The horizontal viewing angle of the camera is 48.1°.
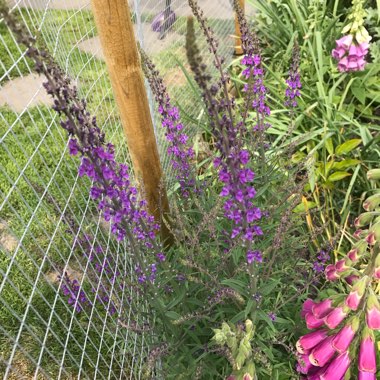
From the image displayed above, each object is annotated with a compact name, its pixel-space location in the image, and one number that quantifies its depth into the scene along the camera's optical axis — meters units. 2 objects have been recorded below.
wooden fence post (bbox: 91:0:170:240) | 1.71
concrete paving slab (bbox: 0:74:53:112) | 3.75
